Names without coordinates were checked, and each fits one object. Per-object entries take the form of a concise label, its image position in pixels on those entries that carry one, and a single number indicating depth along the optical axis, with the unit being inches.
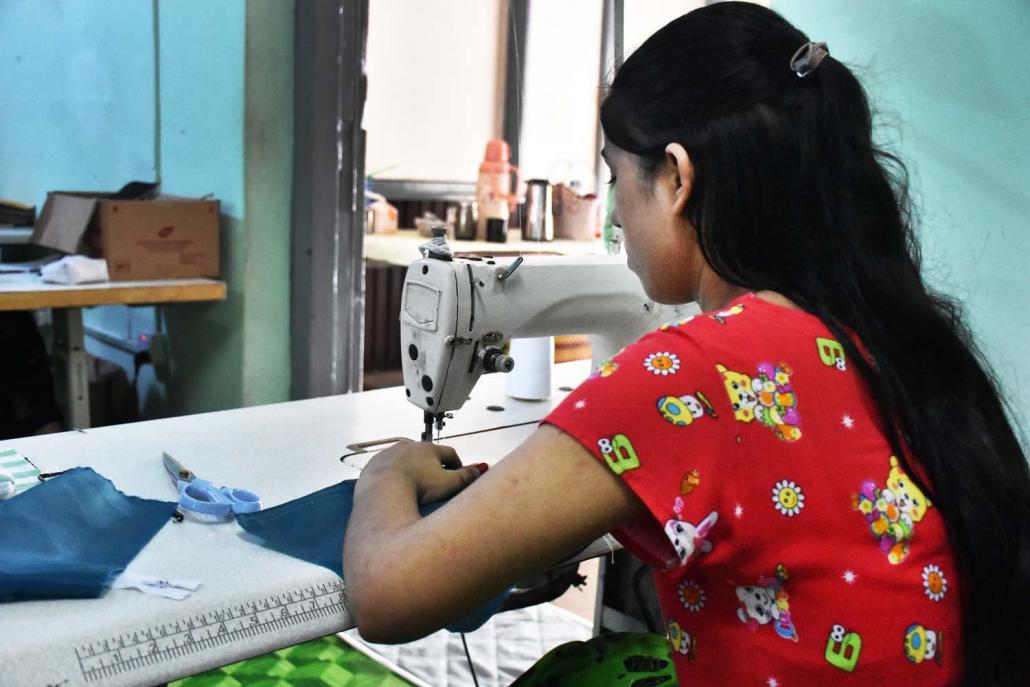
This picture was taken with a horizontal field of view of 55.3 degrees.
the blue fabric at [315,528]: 41.3
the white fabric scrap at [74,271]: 99.0
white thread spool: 71.9
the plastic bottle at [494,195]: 151.9
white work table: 33.9
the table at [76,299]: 96.3
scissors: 44.4
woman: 30.8
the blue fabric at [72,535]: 36.1
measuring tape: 33.8
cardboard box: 102.8
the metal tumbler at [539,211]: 153.3
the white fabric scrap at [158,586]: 37.3
